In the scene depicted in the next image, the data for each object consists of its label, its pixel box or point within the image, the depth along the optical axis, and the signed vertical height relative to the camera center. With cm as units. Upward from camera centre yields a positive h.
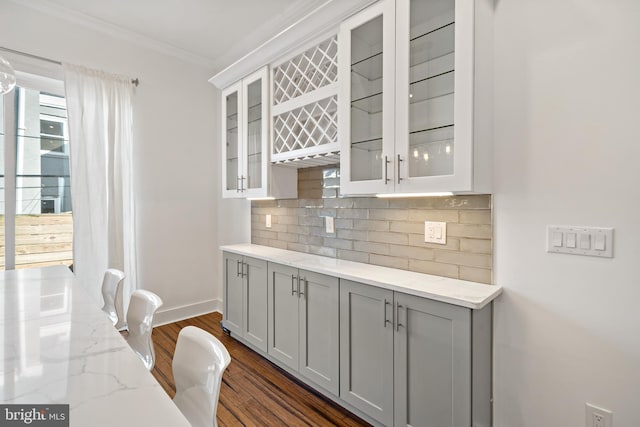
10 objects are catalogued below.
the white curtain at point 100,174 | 280 +30
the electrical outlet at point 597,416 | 138 -91
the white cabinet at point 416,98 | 152 +59
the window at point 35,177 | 267 +27
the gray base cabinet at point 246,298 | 258 -78
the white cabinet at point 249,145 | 264 +56
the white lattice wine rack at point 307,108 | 215 +72
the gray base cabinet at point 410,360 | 147 -78
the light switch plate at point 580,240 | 136 -15
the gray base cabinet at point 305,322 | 201 -79
